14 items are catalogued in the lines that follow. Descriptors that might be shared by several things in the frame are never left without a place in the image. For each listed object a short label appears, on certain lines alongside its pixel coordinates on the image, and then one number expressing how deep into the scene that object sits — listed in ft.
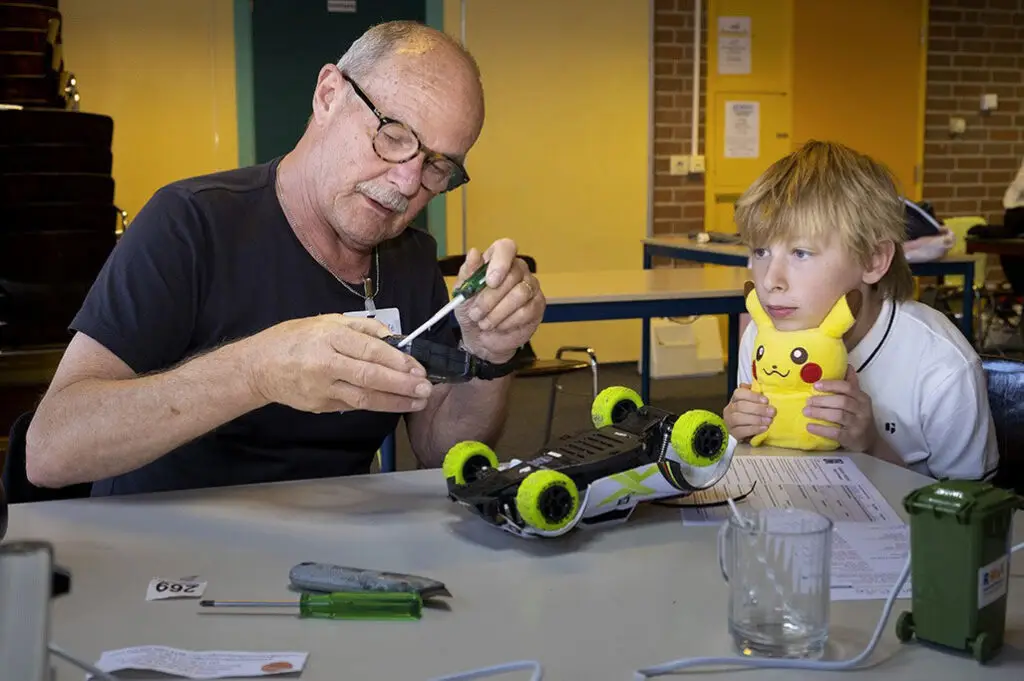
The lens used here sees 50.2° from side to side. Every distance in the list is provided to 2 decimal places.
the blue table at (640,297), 11.63
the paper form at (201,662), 2.94
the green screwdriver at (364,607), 3.32
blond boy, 5.59
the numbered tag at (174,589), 3.48
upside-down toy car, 3.86
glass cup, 3.07
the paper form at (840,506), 3.65
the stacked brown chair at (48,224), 11.95
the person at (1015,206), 19.57
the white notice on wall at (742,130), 21.85
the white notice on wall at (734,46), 21.63
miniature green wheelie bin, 3.01
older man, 4.42
